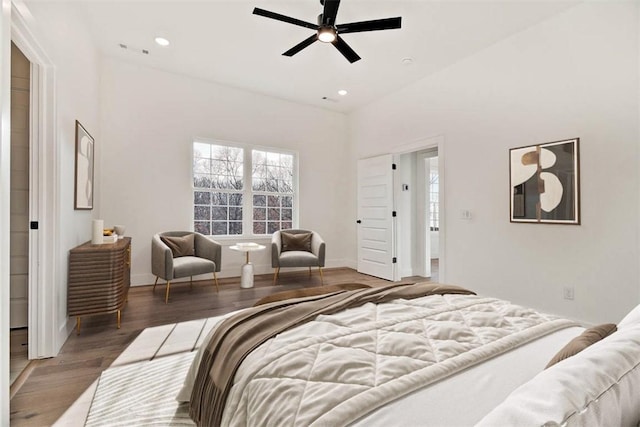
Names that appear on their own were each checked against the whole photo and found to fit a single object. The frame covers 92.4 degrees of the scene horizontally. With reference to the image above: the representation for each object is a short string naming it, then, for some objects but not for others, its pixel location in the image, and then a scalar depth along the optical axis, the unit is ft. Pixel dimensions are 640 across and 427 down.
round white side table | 13.87
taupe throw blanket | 3.48
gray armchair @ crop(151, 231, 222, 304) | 11.82
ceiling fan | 8.41
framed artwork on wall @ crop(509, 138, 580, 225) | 9.44
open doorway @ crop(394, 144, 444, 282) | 16.66
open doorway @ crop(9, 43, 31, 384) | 8.70
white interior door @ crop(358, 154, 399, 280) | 16.10
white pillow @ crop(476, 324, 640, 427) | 1.54
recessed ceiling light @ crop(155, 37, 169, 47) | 11.71
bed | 1.80
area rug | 5.03
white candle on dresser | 9.32
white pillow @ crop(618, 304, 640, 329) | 3.14
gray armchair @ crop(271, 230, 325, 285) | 14.81
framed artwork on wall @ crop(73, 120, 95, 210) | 9.26
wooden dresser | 8.20
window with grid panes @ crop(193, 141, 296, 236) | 15.71
